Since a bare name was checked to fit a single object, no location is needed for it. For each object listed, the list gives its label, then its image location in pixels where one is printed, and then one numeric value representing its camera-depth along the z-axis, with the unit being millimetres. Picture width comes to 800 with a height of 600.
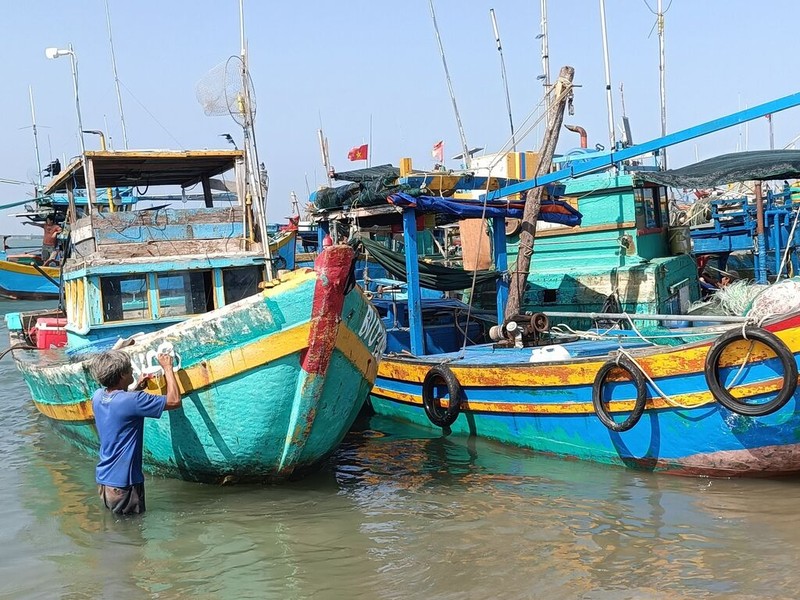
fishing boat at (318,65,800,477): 6184
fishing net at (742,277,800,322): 6635
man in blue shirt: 5520
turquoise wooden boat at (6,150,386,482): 6141
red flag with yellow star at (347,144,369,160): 16467
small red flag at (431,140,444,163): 18609
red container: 11070
